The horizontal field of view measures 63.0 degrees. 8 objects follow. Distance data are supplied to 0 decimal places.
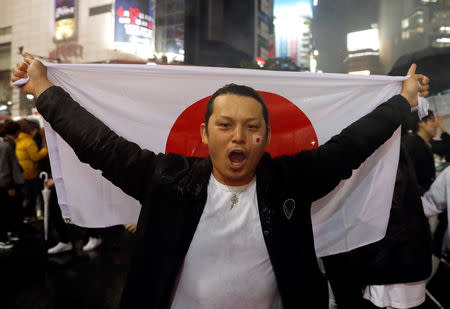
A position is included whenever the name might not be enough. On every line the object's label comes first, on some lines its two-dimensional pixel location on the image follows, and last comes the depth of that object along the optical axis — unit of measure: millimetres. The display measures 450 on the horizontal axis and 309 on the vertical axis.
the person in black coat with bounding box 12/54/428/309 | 1570
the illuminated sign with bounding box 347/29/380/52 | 74312
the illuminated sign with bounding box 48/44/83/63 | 32594
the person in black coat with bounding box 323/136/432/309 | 2428
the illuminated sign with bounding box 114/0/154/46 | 26703
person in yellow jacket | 7270
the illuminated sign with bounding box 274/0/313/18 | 50281
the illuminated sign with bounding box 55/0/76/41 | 31891
